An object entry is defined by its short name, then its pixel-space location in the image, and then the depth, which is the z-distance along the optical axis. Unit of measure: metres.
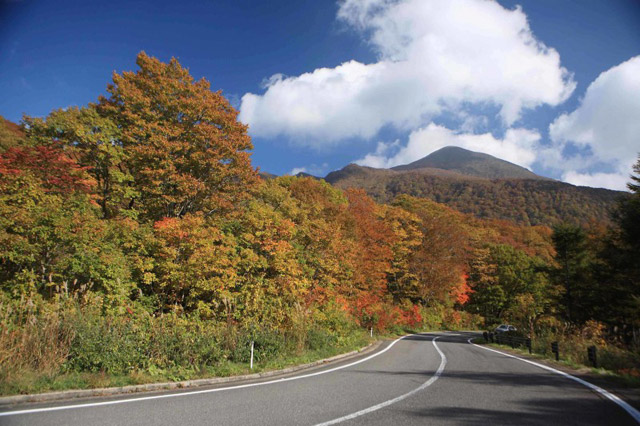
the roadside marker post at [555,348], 13.14
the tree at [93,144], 13.80
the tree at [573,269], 24.19
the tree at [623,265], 18.17
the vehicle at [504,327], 33.66
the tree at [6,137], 23.27
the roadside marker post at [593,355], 11.11
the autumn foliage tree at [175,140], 15.69
